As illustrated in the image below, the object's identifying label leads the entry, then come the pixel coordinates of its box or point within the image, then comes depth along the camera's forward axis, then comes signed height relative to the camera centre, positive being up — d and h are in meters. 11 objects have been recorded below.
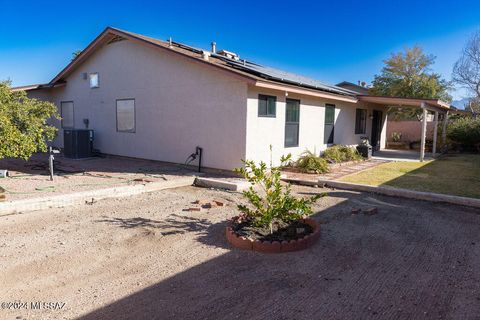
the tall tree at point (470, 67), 26.62 +5.91
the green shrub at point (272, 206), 4.16 -0.94
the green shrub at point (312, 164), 9.83 -0.96
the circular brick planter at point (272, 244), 3.84 -1.34
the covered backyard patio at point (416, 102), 12.18 +1.31
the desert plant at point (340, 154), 11.68 -0.76
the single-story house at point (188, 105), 9.01 +0.87
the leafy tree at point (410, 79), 28.30 +5.10
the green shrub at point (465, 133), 16.20 +0.21
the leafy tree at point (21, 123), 6.21 +0.06
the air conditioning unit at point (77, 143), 12.02 -0.60
